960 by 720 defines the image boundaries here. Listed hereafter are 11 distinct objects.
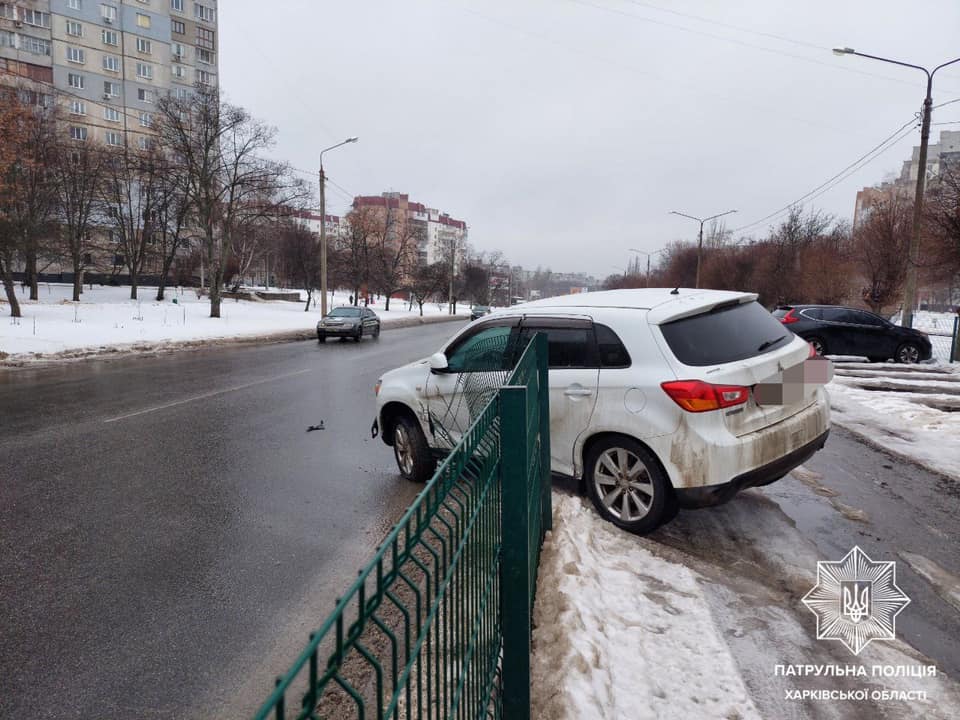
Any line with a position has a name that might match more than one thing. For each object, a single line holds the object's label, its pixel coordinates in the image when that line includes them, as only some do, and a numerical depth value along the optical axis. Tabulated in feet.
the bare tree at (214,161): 109.09
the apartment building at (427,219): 449.89
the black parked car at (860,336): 55.42
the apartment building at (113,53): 203.72
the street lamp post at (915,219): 54.08
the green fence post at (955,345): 56.03
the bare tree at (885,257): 84.64
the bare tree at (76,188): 116.78
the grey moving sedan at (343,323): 86.43
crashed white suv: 13.60
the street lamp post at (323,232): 103.72
